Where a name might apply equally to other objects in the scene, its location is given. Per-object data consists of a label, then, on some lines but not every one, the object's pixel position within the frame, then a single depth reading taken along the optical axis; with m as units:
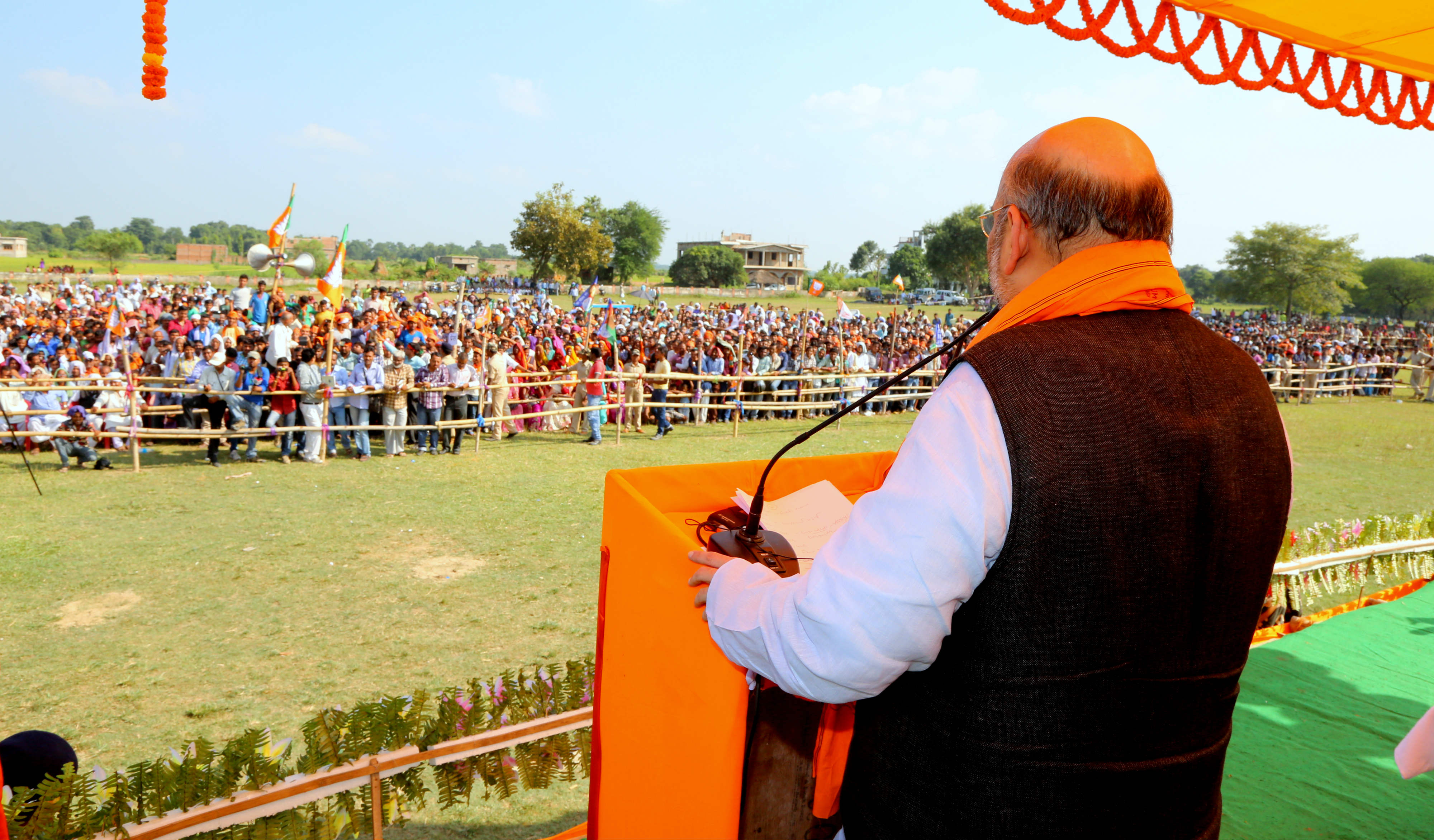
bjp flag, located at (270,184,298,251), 12.34
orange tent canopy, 2.59
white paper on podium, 1.54
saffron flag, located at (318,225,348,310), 11.23
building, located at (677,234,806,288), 97.31
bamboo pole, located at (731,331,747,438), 13.73
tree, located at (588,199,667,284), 66.50
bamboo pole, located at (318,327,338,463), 10.67
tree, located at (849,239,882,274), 102.81
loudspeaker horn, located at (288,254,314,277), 9.95
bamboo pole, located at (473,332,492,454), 11.55
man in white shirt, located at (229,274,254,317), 16.91
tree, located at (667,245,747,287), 75.81
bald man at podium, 0.99
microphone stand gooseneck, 1.35
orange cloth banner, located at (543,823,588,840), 2.70
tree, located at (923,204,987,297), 66.44
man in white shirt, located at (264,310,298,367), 11.01
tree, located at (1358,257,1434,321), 76.44
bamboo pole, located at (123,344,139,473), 9.65
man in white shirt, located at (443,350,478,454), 12.02
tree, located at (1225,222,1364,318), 57.16
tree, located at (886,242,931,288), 86.88
